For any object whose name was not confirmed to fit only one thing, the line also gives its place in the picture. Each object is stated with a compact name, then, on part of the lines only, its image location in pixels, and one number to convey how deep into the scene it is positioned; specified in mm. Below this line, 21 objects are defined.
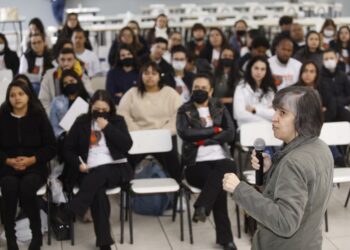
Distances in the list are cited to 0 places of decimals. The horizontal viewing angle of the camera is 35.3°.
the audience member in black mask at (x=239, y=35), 7809
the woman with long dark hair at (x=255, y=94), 4738
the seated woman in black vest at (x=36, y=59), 5930
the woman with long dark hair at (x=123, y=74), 5406
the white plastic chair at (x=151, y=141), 4211
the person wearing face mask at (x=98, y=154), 3754
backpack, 4320
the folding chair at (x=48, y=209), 3828
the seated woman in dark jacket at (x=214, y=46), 6801
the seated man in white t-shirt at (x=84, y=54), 6438
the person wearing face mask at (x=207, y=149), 3768
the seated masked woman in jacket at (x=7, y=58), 6527
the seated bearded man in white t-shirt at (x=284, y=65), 5602
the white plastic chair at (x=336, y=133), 4375
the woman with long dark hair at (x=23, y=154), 3717
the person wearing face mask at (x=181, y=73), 5559
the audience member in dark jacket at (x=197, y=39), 7309
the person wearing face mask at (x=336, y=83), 5523
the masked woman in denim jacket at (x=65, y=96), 4488
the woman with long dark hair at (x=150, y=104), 4582
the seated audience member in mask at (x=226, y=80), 5341
